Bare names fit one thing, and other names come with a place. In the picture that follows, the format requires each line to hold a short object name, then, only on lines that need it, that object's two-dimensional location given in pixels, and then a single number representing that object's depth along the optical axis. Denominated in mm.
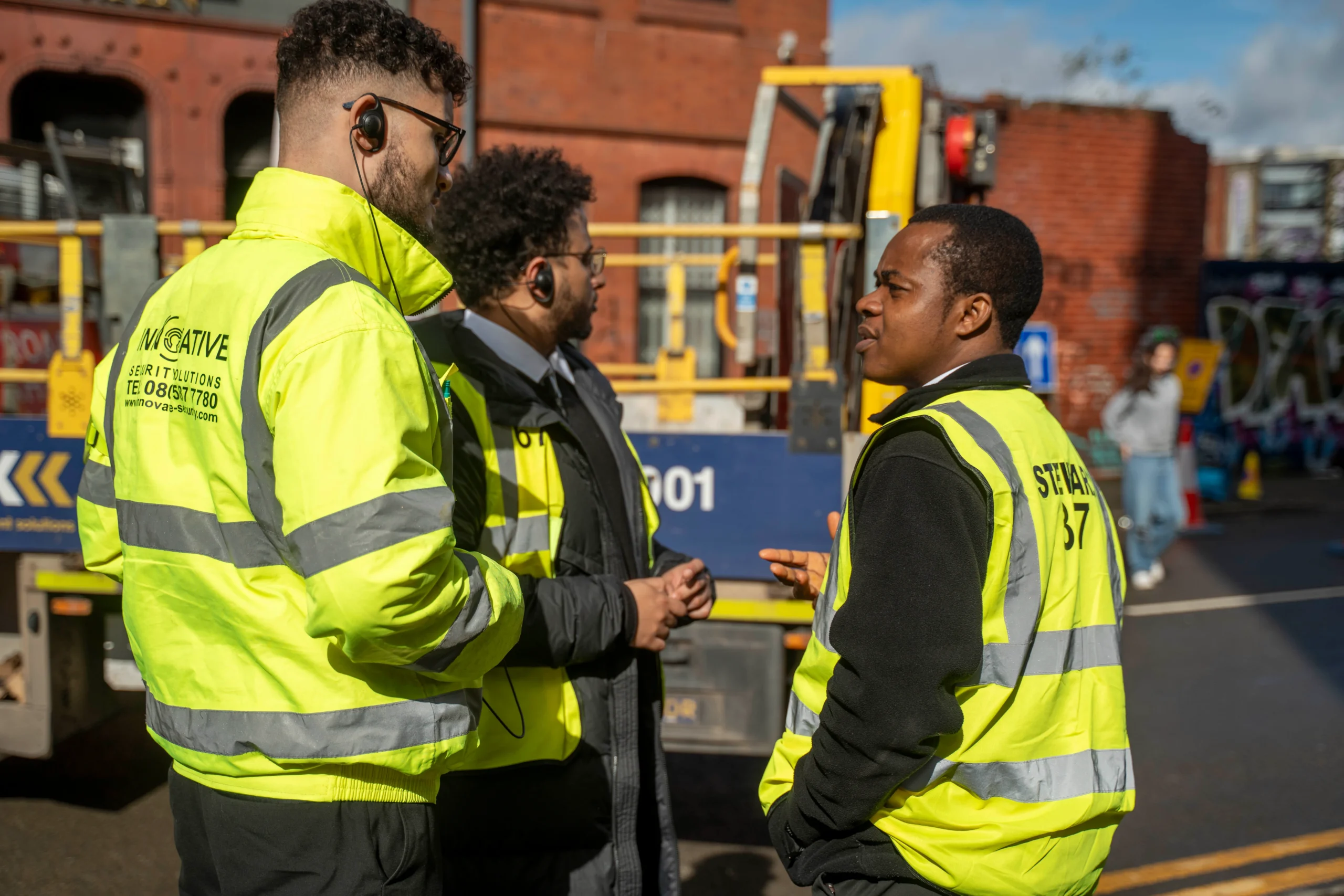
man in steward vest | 1524
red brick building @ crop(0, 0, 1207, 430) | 10828
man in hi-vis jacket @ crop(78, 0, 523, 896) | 1432
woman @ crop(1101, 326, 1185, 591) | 8367
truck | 3408
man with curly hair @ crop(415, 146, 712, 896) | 2080
